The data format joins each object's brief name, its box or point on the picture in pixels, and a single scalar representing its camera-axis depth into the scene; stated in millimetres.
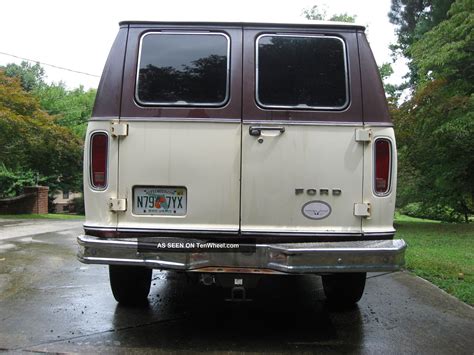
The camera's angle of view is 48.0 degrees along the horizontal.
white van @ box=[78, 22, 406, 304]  4012
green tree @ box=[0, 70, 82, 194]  18328
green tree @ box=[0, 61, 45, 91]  46125
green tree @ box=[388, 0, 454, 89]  20359
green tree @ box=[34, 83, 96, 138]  35519
